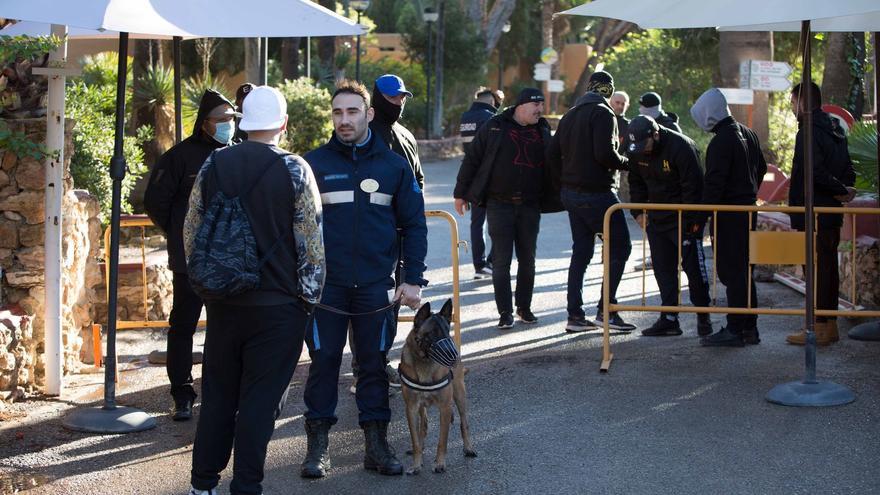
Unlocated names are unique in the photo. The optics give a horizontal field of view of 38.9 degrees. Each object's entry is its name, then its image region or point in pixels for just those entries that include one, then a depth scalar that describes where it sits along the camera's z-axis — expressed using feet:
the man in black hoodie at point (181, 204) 23.04
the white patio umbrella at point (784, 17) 22.18
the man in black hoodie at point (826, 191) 28.91
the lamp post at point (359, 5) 100.37
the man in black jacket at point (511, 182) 32.37
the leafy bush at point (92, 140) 33.94
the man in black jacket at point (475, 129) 41.98
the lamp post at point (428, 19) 123.03
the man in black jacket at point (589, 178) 31.27
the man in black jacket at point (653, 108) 35.76
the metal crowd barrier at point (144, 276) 26.37
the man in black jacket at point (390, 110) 25.46
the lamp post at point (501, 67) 170.71
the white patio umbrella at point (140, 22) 20.04
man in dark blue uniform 19.63
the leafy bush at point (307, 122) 67.92
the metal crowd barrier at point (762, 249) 26.71
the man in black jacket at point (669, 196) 29.89
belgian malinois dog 19.42
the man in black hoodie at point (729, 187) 28.58
